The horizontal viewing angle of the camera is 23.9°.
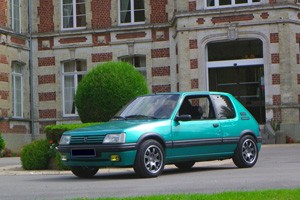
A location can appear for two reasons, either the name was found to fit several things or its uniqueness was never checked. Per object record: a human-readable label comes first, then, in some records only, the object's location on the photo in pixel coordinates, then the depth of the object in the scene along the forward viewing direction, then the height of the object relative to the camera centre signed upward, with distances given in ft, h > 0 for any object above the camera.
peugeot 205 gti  42.52 -1.52
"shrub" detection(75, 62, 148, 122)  59.98 +1.91
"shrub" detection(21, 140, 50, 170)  56.80 -3.31
